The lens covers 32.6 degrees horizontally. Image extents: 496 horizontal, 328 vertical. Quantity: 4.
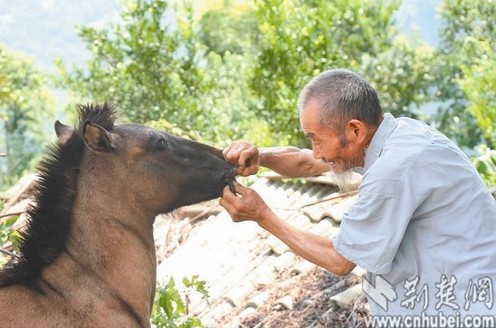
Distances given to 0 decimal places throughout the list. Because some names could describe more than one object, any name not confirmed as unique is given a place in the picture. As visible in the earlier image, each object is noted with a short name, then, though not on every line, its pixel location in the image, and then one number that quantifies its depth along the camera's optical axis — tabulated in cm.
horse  419
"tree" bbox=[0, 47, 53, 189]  2564
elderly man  372
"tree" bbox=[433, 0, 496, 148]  1616
